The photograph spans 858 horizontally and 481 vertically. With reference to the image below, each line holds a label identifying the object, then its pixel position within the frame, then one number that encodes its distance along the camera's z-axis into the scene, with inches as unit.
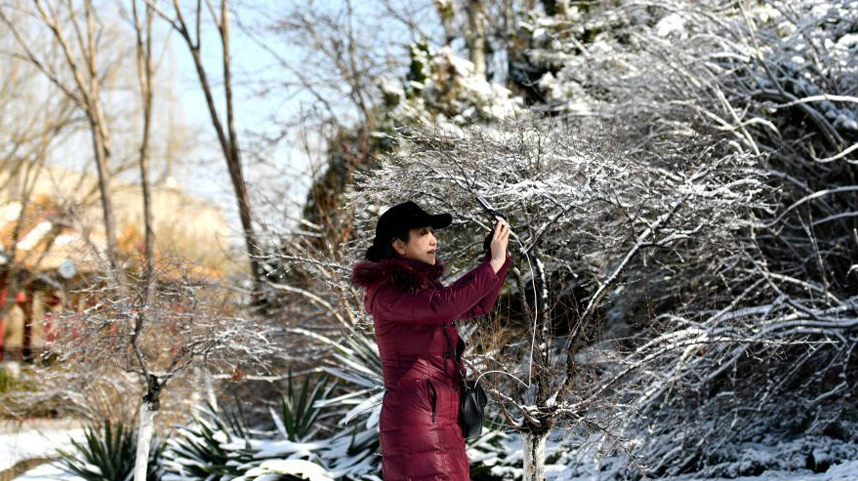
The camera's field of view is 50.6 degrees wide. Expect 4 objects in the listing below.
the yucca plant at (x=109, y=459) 312.8
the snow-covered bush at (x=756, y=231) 256.7
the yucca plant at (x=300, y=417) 313.4
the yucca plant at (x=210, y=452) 290.4
